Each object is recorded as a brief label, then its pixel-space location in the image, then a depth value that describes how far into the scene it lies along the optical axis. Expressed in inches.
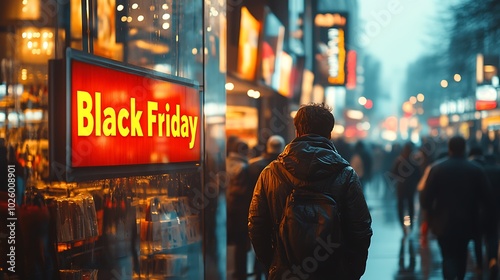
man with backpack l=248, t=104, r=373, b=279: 161.2
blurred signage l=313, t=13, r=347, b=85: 1002.7
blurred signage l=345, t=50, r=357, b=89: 1434.1
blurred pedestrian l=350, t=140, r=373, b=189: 869.2
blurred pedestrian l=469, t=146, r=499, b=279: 323.6
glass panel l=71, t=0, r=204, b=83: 183.3
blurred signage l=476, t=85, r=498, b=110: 1130.7
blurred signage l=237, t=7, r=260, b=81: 499.8
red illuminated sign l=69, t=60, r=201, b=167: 157.9
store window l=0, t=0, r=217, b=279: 164.6
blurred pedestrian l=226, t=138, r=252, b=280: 355.3
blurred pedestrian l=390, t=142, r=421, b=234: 604.4
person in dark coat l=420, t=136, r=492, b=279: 298.4
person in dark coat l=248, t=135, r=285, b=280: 354.1
